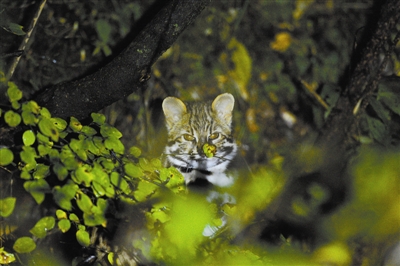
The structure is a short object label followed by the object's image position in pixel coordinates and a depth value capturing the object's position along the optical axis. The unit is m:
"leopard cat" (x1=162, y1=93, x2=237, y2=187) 6.25
